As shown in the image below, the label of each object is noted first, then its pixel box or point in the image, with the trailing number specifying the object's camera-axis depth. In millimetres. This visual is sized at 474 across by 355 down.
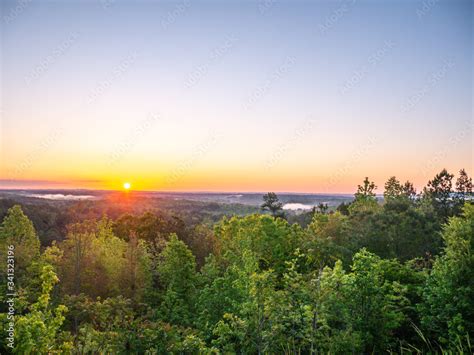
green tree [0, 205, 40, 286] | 24019
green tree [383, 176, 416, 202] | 46062
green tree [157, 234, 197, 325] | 23172
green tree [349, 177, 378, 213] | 39594
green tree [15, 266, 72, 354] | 10844
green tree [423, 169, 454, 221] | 39719
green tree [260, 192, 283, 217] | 58406
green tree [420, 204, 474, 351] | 17234
